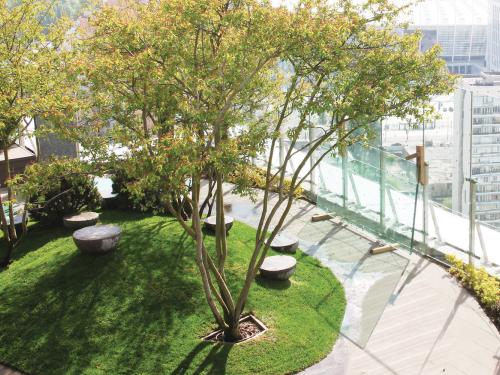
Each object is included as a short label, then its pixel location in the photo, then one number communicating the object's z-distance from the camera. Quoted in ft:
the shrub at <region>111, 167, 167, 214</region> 38.17
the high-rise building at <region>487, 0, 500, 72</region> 134.51
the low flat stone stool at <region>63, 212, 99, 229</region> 36.14
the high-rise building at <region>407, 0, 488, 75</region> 107.65
